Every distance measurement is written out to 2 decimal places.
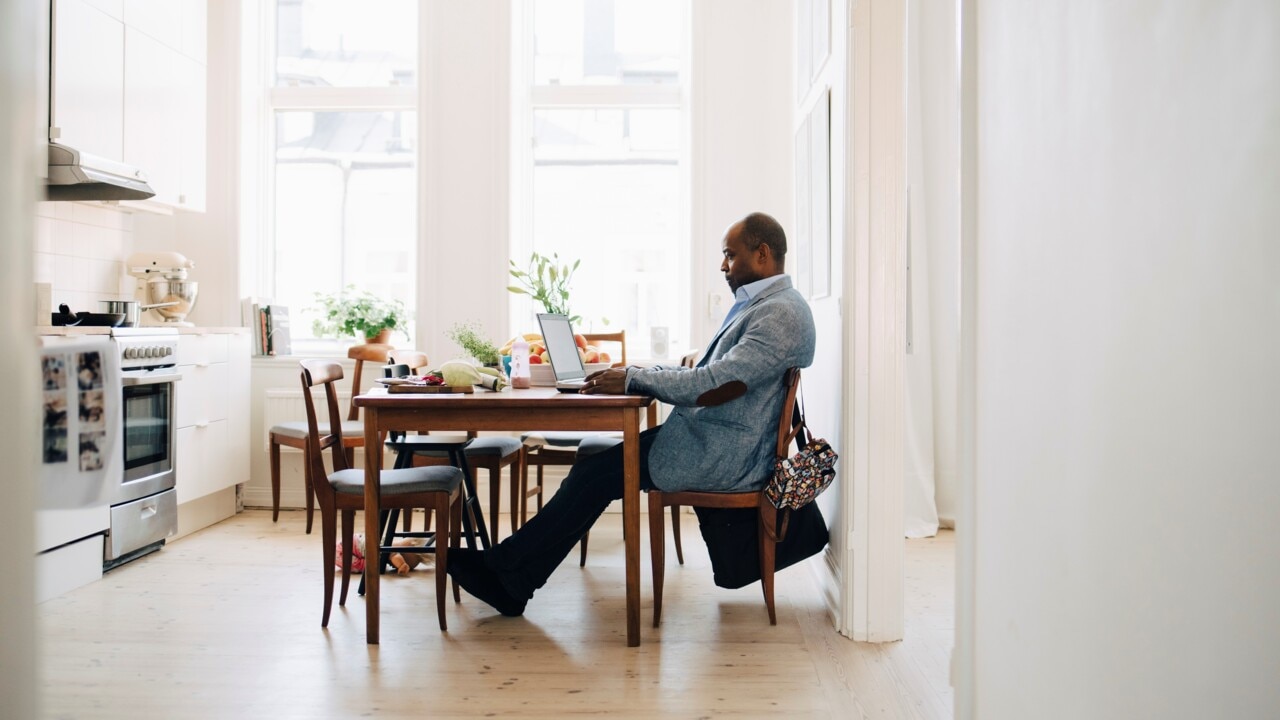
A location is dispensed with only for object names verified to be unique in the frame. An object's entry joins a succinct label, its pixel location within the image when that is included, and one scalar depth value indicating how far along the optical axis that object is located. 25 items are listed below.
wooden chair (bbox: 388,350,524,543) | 3.40
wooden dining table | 2.58
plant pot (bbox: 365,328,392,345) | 4.80
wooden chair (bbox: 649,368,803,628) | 2.72
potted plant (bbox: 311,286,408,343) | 4.78
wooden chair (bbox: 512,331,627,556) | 3.84
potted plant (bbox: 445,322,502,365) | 3.16
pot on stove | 3.75
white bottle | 3.04
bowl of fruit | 3.16
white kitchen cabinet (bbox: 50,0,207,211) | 3.57
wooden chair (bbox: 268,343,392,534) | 4.18
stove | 3.51
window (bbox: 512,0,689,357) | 5.06
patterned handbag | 2.63
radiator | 4.73
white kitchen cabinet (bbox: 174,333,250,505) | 4.02
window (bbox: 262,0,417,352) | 5.12
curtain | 4.38
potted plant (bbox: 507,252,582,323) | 3.64
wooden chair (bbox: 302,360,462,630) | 2.67
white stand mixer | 4.31
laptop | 3.10
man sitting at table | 2.66
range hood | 3.46
